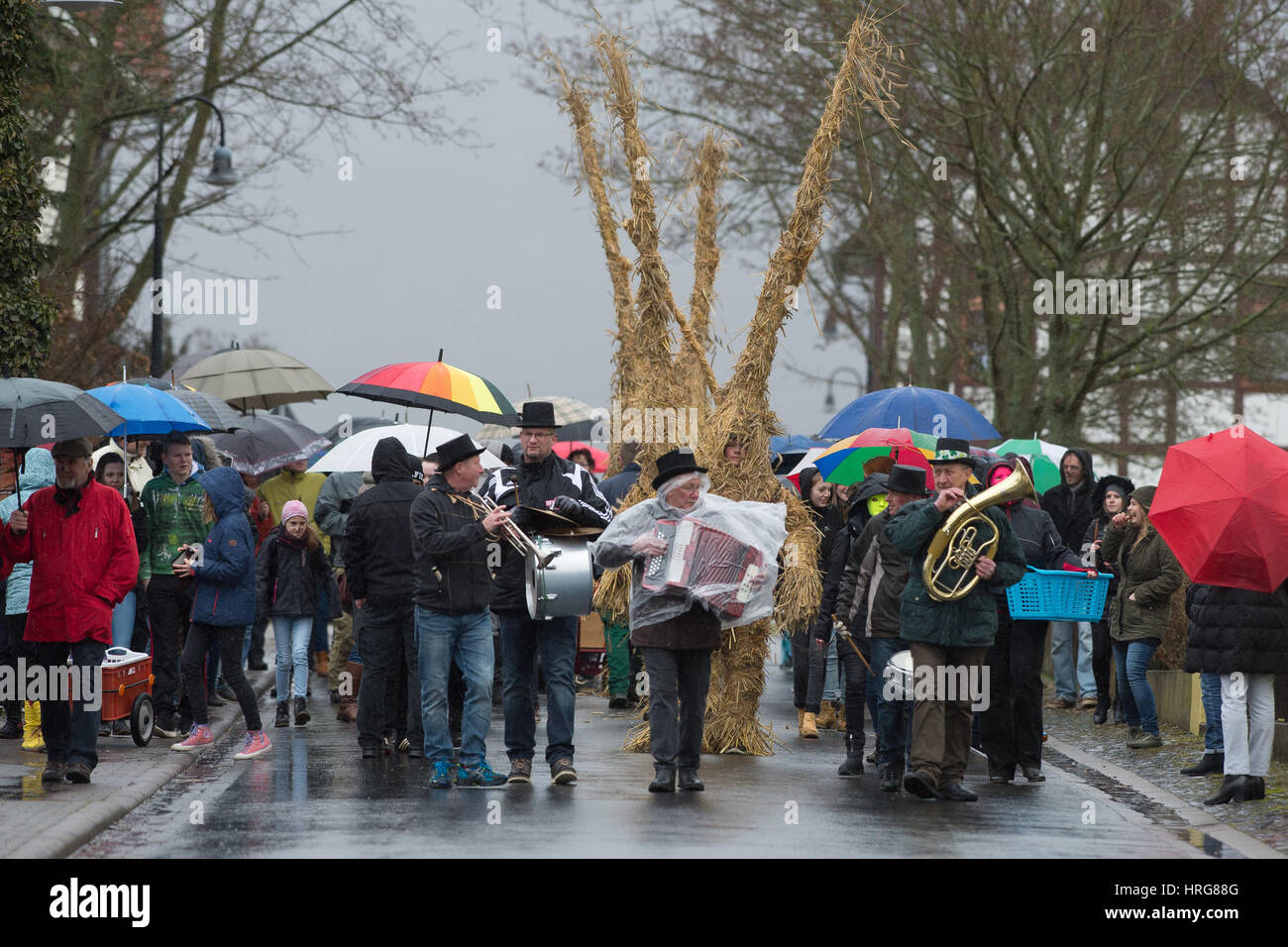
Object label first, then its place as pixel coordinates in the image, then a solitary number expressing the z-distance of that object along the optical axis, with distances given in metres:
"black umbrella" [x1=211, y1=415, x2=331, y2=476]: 18.33
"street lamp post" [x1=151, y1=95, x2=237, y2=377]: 23.34
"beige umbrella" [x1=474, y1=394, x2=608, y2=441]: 25.69
